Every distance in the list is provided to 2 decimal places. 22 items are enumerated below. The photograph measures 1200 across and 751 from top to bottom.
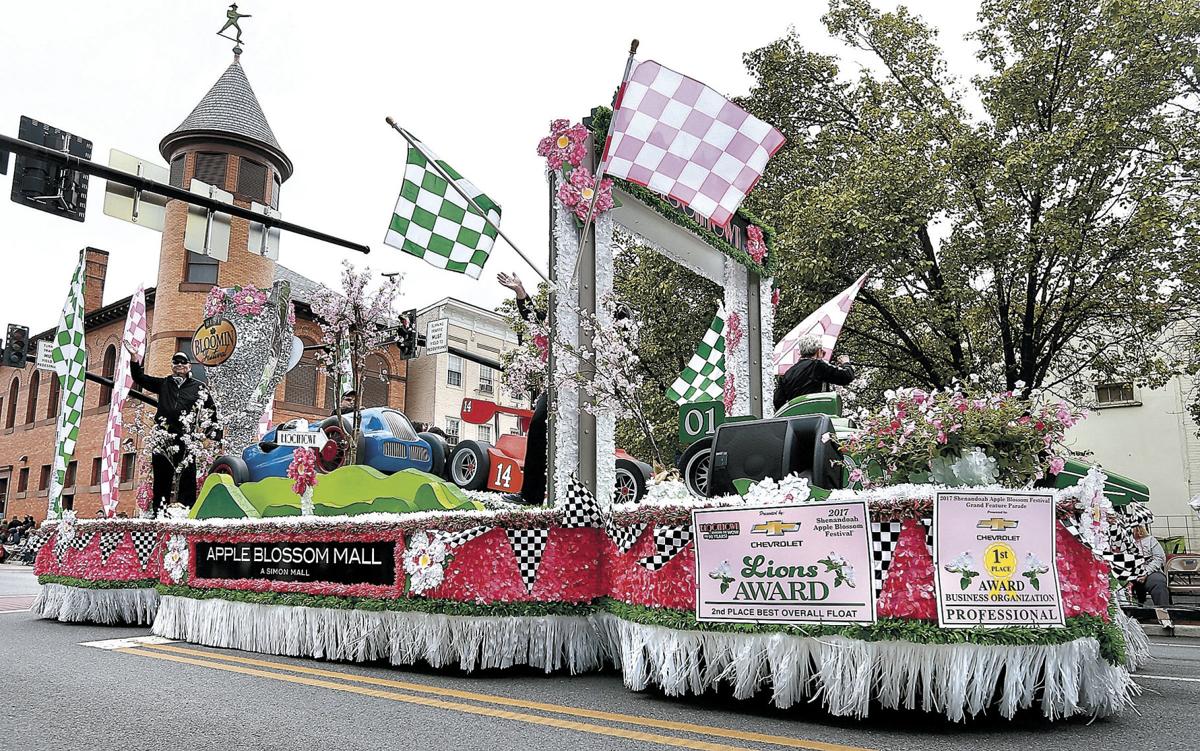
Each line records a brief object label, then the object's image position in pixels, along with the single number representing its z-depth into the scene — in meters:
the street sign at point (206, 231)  9.25
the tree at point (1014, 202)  13.12
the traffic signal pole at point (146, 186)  8.16
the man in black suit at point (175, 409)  10.54
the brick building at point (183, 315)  29.12
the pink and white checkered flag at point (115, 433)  10.33
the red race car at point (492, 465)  10.89
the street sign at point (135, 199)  8.73
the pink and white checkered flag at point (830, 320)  10.13
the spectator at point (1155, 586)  11.10
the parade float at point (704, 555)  4.34
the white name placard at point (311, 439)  8.22
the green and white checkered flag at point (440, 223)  7.45
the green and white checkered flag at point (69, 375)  11.03
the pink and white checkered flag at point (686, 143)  6.63
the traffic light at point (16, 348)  14.95
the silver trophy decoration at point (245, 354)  11.28
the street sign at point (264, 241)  9.48
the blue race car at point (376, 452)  10.39
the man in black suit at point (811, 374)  7.84
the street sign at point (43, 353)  17.36
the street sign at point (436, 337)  18.17
